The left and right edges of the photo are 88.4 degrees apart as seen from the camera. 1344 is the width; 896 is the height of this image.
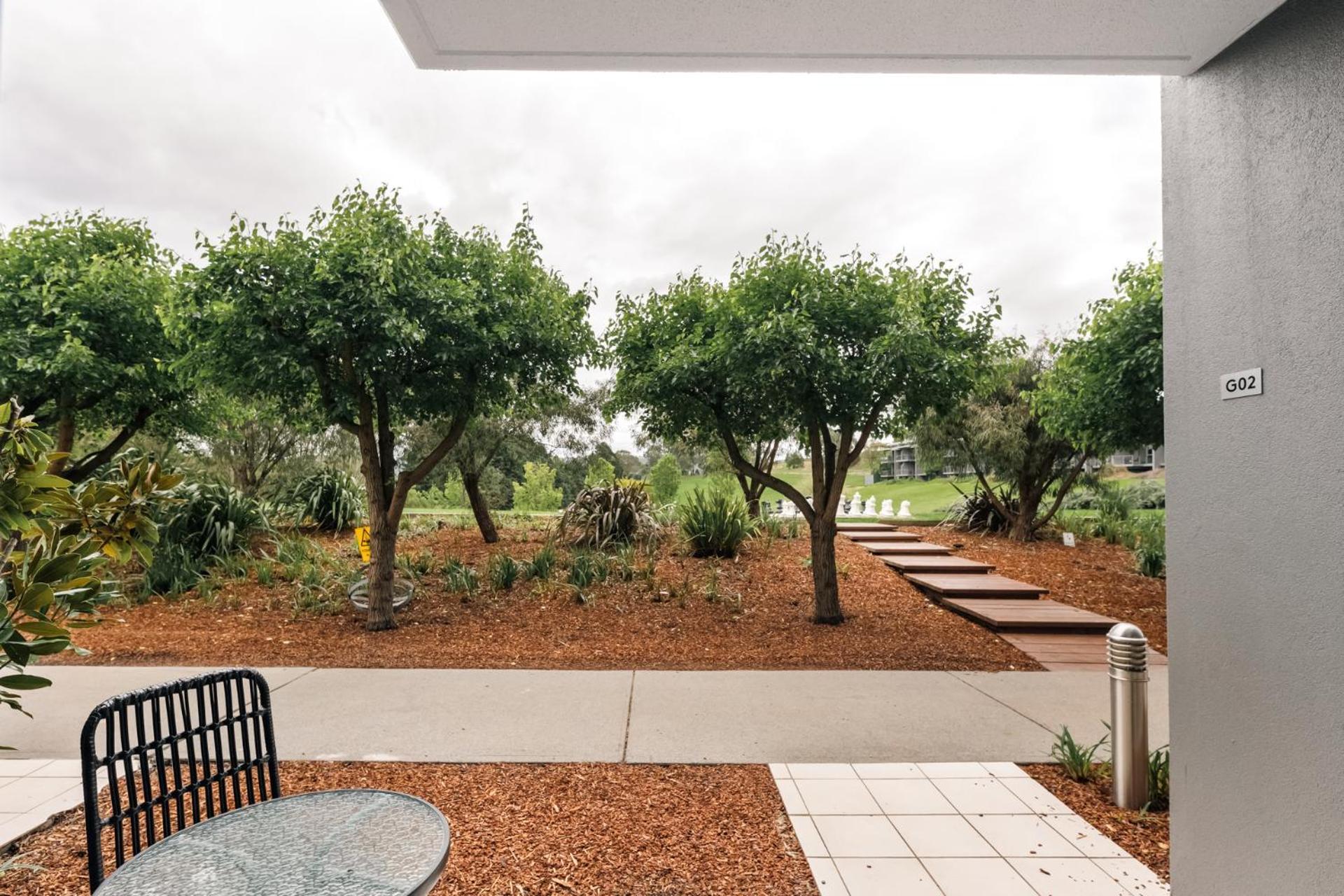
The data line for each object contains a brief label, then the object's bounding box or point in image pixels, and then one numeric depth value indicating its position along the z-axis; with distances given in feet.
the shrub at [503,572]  25.57
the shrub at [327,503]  36.32
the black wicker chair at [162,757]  5.56
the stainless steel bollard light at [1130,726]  10.34
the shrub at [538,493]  55.72
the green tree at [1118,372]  23.52
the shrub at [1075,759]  11.13
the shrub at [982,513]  43.29
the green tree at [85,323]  23.39
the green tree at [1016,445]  38.65
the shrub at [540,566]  26.48
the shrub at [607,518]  31.89
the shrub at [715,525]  30.48
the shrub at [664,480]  51.78
